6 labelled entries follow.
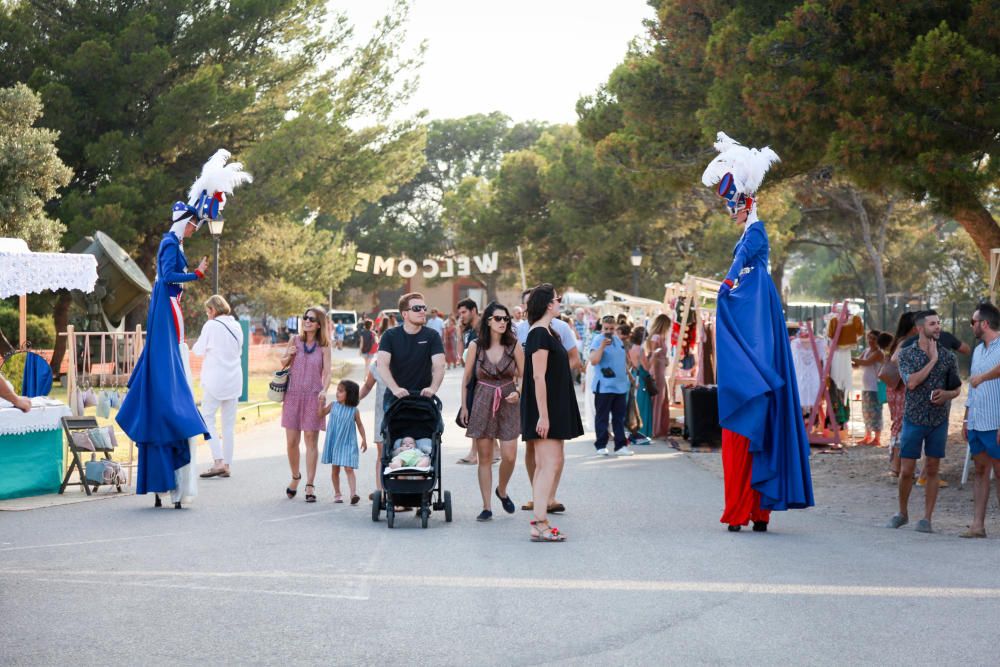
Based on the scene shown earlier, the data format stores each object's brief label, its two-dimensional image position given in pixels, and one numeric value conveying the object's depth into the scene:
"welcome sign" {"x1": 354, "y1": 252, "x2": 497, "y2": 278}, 57.16
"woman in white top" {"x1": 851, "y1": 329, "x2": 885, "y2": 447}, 16.77
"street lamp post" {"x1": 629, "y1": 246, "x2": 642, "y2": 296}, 39.59
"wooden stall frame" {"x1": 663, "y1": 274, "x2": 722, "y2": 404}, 19.12
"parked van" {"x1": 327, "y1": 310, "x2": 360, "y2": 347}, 69.00
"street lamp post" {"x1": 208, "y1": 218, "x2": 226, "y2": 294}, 26.67
